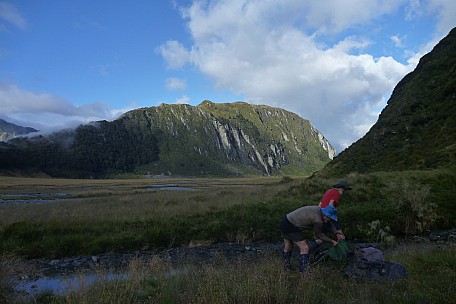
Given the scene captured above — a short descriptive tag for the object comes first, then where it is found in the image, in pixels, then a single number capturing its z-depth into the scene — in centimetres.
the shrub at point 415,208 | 1648
